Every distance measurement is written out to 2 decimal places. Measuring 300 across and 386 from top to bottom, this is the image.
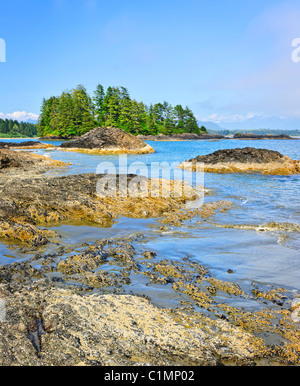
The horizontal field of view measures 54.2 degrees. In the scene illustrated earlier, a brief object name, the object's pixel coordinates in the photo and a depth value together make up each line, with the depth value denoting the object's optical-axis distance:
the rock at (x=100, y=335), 2.62
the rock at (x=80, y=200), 7.34
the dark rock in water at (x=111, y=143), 42.62
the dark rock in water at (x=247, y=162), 20.68
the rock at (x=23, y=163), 16.92
